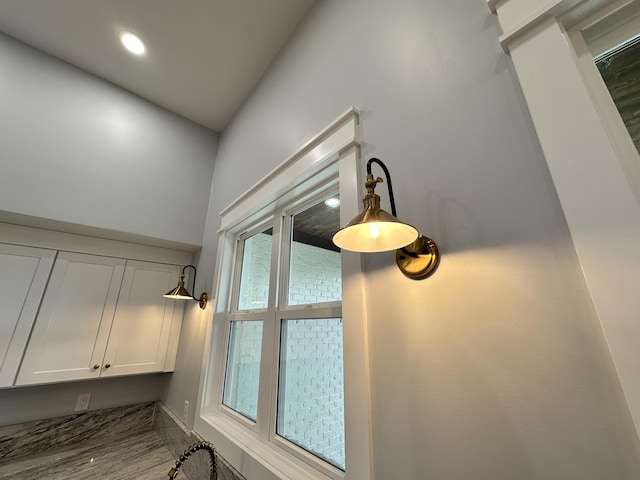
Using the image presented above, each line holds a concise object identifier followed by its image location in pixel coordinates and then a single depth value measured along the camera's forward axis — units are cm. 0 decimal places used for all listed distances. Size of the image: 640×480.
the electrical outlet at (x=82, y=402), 188
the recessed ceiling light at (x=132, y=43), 172
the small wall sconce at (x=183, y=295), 174
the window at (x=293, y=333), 87
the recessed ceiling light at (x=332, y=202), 125
